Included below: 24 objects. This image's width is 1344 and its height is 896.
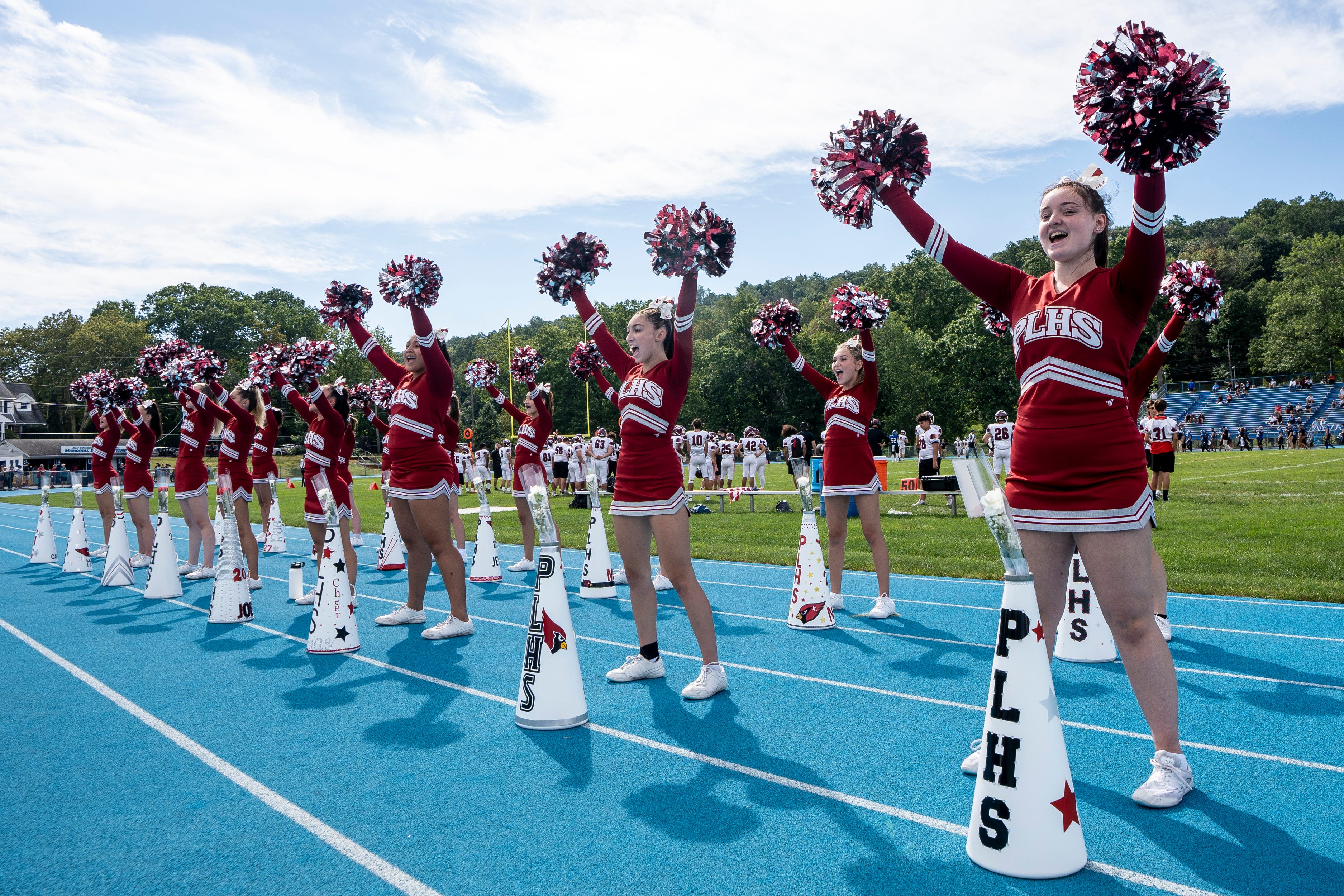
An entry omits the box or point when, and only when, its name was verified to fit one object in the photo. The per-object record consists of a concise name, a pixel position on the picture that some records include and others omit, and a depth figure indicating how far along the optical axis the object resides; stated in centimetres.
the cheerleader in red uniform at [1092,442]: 311
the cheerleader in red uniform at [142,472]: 1095
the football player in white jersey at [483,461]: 2332
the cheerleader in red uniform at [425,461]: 658
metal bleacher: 5897
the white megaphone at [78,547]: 1243
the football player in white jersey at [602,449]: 2645
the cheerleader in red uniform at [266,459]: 1040
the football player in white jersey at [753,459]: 2659
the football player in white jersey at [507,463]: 3169
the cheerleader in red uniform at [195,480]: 995
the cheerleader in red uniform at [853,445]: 680
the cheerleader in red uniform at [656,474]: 492
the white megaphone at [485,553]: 1017
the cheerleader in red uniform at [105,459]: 1162
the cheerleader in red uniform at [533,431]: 1010
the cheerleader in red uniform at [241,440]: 930
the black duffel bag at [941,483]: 1666
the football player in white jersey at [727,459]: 3088
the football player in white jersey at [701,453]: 3003
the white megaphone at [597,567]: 899
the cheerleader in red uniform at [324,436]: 819
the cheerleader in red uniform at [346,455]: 901
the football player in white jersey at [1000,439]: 2022
